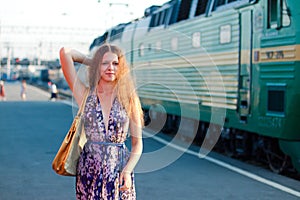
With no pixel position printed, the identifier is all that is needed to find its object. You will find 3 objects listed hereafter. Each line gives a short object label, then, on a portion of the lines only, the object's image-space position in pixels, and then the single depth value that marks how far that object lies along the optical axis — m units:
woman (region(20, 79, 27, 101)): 42.28
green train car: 9.96
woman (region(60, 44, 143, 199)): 4.74
